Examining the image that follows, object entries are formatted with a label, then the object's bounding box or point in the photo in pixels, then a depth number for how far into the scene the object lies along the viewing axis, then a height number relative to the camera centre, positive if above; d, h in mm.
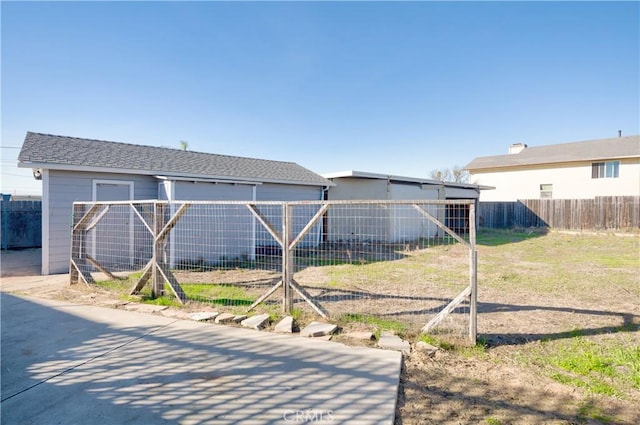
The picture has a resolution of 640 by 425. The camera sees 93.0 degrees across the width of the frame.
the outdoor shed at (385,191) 13609 +1253
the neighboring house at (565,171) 19375 +3283
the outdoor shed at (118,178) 7645 +1172
